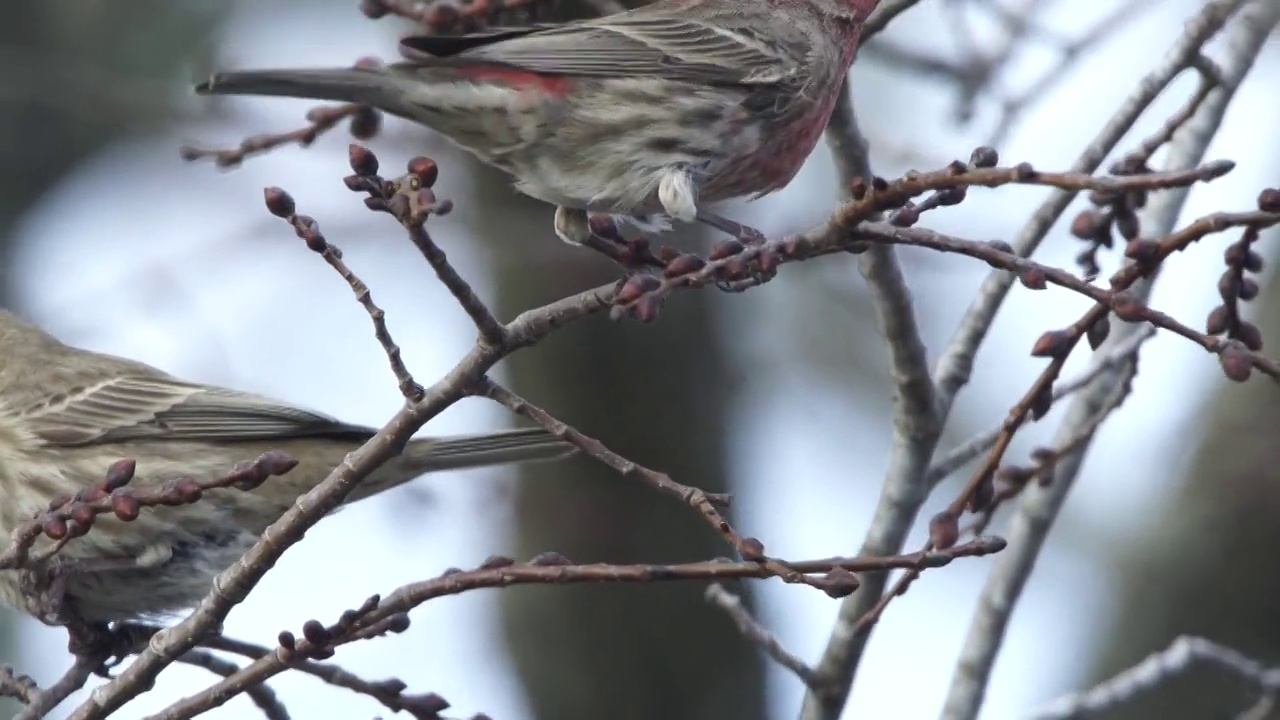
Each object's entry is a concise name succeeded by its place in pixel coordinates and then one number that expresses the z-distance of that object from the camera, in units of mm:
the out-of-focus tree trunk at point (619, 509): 15078
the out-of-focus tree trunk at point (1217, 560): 14266
